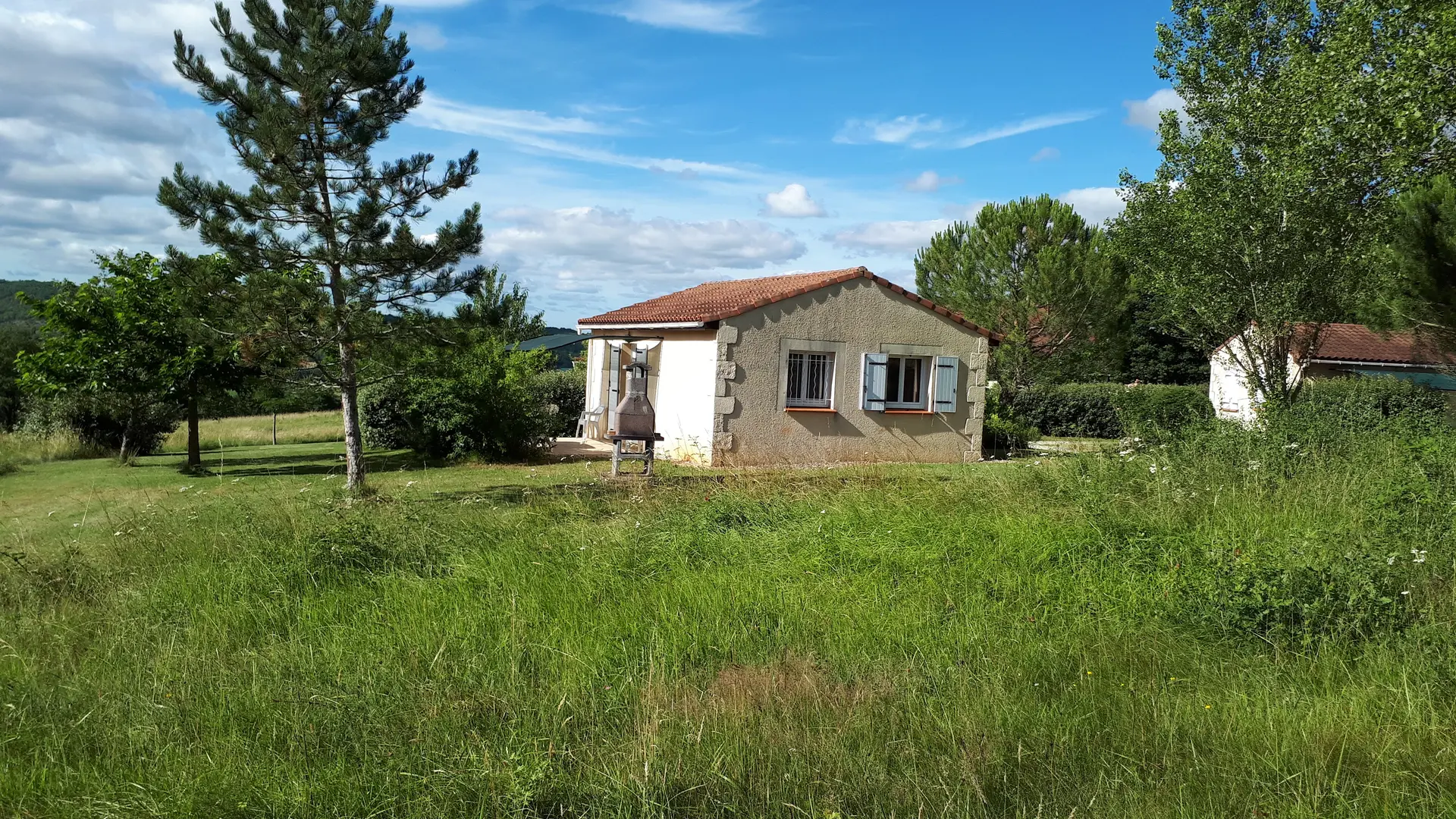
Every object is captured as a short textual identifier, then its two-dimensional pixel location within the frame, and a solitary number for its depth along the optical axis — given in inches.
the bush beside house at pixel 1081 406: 871.7
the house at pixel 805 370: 599.5
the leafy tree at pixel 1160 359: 1536.7
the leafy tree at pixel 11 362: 1050.3
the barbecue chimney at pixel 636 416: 532.1
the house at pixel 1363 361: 1002.7
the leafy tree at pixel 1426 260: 433.1
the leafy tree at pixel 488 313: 426.0
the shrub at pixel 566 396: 793.6
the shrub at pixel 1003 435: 748.6
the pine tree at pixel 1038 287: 1174.3
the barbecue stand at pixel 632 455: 507.8
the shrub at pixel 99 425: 641.0
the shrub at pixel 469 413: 579.8
